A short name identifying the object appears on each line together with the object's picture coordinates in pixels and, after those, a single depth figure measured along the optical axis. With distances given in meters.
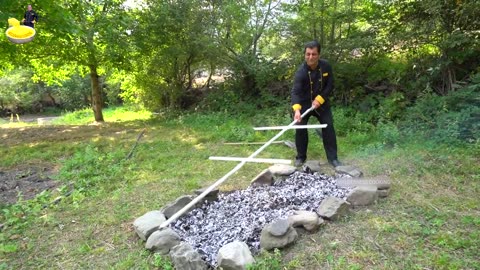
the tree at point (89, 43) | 7.93
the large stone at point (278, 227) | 2.66
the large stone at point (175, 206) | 3.31
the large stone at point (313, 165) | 4.31
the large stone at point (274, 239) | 2.65
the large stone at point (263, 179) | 4.05
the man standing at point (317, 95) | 4.46
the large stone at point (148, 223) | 2.98
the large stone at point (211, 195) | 3.64
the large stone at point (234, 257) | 2.41
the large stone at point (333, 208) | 3.04
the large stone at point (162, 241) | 2.77
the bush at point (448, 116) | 4.74
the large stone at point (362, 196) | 3.30
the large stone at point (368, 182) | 3.52
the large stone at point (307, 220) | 2.89
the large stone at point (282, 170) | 4.21
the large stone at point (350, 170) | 4.00
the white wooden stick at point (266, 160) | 3.04
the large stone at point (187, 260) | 2.45
